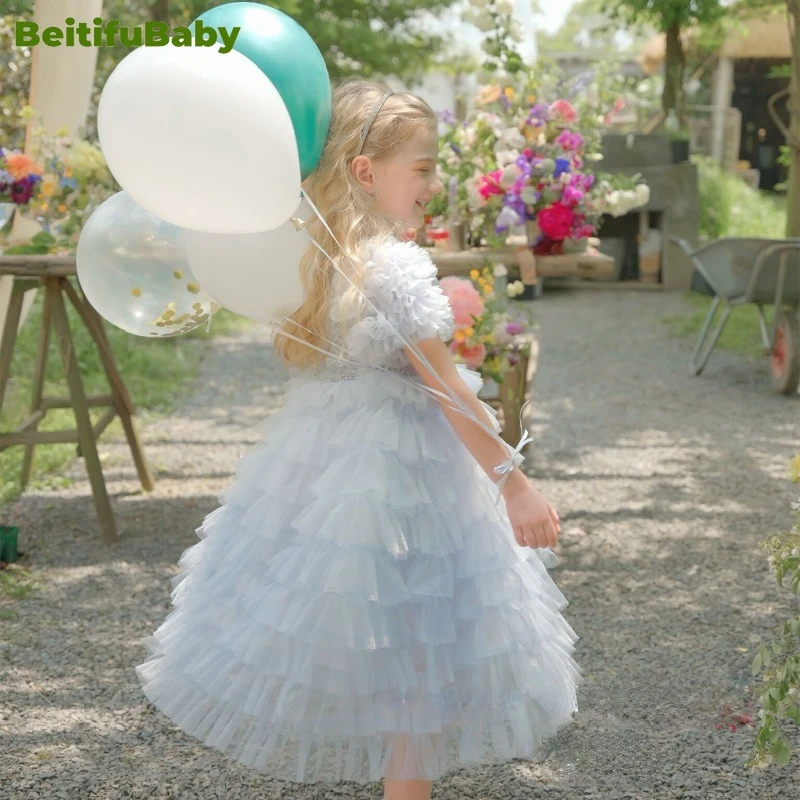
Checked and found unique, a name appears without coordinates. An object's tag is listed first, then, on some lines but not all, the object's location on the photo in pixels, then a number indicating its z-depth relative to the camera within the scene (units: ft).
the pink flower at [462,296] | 12.87
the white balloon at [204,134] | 5.64
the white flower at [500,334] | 14.43
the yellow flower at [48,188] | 12.44
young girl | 5.91
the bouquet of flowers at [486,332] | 13.17
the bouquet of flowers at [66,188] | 12.47
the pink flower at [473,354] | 13.96
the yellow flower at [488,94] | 14.99
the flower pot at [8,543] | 11.62
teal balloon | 6.03
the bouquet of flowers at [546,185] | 13.87
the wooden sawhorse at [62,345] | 11.78
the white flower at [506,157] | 14.17
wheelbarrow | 20.77
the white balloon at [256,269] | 6.48
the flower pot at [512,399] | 14.57
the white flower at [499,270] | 13.99
